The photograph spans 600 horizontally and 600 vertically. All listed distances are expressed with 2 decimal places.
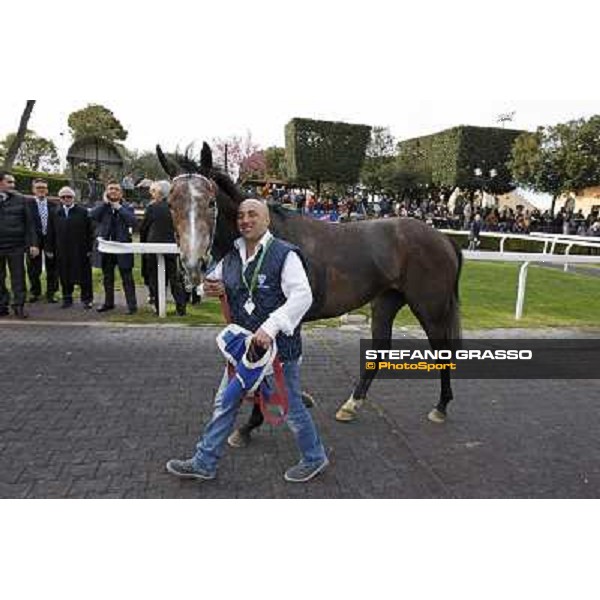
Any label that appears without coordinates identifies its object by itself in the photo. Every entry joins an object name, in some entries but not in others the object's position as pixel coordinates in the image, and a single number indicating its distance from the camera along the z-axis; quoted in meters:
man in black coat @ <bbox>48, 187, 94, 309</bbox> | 7.47
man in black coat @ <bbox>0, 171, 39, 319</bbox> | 6.88
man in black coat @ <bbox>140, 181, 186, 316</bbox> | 7.36
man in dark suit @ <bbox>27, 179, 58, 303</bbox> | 7.66
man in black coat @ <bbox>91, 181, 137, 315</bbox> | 7.41
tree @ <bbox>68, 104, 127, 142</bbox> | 42.44
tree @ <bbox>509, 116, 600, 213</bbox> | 27.50
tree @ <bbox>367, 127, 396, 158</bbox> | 48.12
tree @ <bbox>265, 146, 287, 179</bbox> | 52.84
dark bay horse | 3.27
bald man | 2.82
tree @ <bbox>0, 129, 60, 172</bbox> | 48.59
